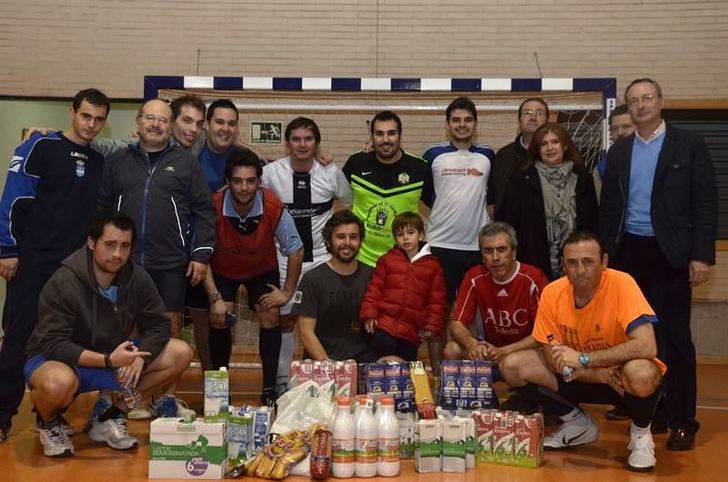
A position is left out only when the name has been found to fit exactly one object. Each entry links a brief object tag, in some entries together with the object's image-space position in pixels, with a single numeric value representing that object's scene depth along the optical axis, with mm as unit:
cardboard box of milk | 4246
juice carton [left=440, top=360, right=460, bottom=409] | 4984
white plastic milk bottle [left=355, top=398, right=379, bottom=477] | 4254
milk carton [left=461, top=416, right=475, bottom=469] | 4477
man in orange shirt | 4473
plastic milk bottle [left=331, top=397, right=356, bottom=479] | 4250
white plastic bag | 4566
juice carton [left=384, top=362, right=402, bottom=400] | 4941
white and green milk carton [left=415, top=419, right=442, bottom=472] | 4387
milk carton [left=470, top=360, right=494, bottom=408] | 4969
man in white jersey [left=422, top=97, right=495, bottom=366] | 6070
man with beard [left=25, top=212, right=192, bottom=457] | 4527
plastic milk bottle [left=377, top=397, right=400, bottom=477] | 4285
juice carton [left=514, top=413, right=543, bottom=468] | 4531
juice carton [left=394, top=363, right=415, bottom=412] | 4941
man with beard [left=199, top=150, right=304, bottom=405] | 5711
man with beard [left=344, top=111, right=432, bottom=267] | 6098
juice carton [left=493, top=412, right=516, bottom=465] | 4566
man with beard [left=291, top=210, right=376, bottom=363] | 5555
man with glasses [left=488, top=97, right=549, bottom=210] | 5992
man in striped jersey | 6133
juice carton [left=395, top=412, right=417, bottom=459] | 4633
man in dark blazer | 5027
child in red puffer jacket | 5602
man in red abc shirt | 5277
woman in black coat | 5578
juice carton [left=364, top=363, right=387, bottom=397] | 4926
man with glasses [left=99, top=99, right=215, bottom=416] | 5316
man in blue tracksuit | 5047
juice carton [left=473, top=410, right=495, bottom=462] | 4611
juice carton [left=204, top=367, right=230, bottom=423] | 4477
